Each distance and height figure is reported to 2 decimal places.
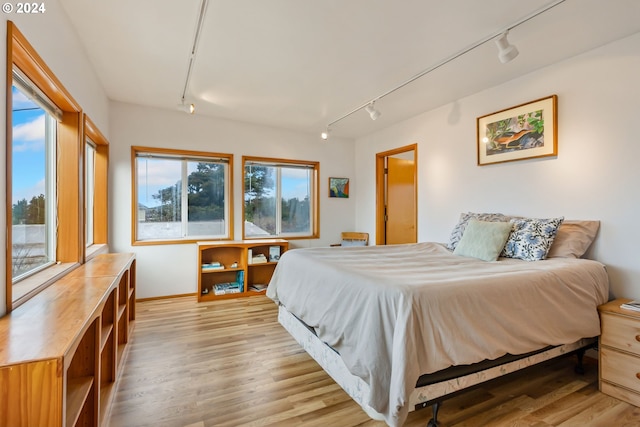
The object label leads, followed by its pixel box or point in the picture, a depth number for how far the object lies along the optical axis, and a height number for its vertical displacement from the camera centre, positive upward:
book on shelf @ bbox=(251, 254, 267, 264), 4.25 -0.65
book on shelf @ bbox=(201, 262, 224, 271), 3.96 -0.70
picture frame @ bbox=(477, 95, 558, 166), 2.67 +0.79
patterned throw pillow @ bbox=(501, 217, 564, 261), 2.40 -0.22
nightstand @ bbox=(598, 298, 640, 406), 1.86 -0.93
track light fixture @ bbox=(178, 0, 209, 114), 1.95 +1.35
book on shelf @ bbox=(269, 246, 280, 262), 4.42 -0.59
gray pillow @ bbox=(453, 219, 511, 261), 2.55 -0.24
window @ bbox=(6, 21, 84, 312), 1.45 +0.27
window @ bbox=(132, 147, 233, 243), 3.92 +0.27
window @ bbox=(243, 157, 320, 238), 4.60 +0.27
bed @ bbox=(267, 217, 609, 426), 1.44 -0.61
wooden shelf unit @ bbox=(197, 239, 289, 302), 3.97 -0.71
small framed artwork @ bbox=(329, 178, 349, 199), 5.13 +0.47
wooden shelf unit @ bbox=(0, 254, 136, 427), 0.92 -0.48
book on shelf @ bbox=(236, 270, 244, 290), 4.15 -0.91
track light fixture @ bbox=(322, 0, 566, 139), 1.93 +1.32
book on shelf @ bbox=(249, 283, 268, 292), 4.26 -1.07
